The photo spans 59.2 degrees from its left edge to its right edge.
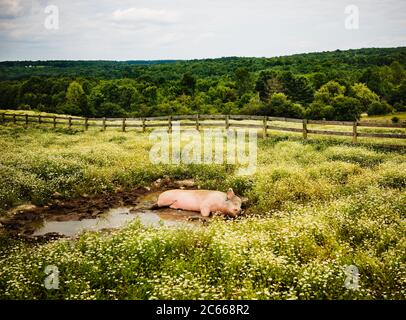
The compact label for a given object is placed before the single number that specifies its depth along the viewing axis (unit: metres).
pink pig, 11.90
